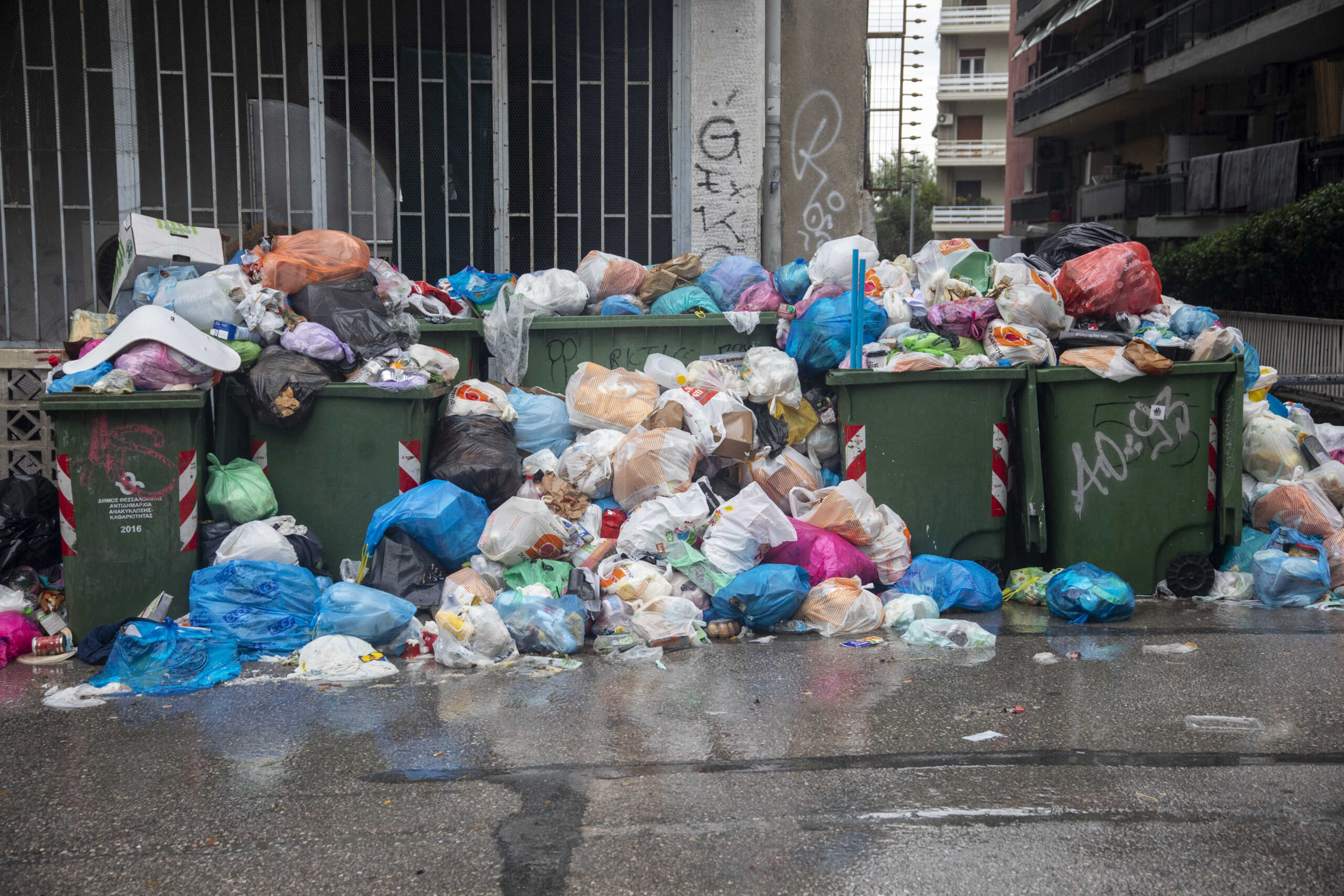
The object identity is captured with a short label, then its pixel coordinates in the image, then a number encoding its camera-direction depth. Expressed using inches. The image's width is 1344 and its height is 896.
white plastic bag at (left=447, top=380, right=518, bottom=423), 210.7
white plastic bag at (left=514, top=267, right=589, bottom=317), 229.5
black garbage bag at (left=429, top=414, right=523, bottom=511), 199.6
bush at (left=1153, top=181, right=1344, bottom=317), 587.2
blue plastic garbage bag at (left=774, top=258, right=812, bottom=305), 233.9
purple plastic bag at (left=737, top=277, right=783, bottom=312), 232.1
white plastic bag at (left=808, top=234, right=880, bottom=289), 229.9
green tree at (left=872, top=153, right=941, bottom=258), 2091.5
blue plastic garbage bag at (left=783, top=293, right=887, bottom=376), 214.4
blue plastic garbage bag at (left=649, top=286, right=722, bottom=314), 232.5
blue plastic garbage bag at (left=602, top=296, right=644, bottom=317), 233.0
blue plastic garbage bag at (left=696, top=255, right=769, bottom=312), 236.5
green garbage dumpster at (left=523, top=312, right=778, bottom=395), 229.8
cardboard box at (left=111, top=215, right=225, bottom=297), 220.8
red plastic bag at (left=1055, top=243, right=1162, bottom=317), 220.5
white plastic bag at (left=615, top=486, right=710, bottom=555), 189.8
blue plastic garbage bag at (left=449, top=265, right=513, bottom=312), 238.6
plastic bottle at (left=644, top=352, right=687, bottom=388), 222.8
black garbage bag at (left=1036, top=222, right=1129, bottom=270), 238.1
